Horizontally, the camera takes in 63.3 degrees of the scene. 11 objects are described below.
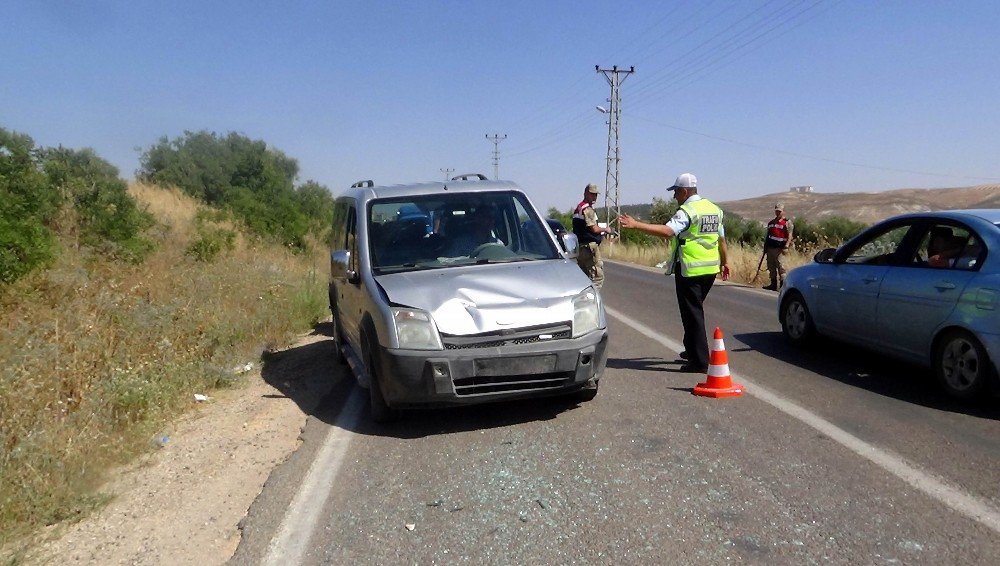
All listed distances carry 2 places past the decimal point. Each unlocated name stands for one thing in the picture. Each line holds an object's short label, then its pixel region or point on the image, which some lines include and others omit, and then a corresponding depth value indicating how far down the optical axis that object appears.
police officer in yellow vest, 7.62
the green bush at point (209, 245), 17.30
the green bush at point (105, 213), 15.12
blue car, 6.18
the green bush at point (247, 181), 24.88
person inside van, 7.05
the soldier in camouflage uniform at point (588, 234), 12.31
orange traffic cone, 6.81
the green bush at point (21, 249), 9.84
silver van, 5.79
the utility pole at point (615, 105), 46.12
